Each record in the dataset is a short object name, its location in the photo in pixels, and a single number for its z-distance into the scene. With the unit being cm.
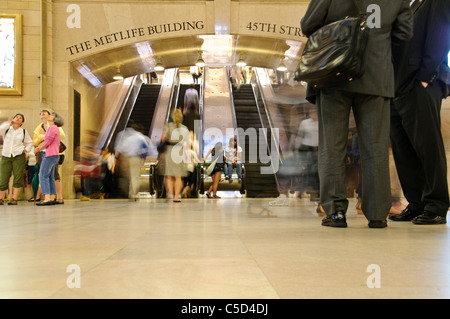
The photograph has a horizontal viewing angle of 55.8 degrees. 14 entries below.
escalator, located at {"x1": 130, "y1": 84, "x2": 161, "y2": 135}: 1569
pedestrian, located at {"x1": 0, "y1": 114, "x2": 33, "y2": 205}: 748
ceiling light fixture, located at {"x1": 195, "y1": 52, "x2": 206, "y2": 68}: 1295
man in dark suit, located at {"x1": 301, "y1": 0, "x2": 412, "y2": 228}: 298
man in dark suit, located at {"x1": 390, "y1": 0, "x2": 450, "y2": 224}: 332
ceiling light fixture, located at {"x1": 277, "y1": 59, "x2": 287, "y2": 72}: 1346
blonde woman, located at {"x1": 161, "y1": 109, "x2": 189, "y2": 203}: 746
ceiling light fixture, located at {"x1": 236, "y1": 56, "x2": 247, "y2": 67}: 1324
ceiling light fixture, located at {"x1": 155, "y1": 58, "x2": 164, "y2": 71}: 1327
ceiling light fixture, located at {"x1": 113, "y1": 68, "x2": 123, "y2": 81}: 1296
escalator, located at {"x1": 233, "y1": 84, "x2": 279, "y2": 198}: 1129
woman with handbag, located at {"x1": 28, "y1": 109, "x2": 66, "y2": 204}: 741
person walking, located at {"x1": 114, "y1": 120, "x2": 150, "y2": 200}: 834
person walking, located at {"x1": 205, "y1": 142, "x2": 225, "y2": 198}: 1004
